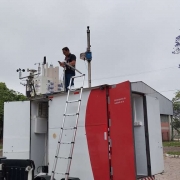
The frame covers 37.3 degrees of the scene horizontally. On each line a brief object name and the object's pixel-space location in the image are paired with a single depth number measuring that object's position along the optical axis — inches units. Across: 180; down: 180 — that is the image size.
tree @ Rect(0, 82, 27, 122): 1208.8
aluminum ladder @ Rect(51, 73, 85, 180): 221.5
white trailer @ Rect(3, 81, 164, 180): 206.2
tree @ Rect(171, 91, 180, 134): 1963.8
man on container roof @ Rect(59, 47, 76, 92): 289.3
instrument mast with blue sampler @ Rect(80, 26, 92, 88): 362.0
